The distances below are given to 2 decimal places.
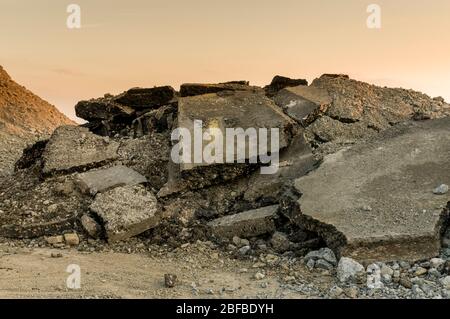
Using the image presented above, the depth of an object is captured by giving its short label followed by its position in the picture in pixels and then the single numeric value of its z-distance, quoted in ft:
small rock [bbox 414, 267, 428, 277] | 16.97
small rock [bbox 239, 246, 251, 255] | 20.40
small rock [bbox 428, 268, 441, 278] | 16.83
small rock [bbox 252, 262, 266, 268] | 19.11
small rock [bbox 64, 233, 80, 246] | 21.81
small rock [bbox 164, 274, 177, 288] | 17.20
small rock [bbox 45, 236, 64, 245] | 21.94
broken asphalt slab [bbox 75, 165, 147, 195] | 24.23
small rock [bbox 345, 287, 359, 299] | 16.02
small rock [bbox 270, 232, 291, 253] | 20.02
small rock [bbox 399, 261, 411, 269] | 17.30
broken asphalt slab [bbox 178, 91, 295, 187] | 23.30
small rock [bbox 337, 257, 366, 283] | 16.95
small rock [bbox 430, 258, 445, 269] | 17.17
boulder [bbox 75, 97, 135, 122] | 31.40
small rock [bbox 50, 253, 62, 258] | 20.36
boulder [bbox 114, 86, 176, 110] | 31.48
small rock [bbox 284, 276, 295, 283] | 17.53
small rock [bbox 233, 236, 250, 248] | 20.96
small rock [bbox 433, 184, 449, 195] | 19.47
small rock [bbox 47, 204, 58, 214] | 23.66
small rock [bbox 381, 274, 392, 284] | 16.69
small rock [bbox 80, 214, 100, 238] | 22.07
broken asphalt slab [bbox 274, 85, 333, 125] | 28.19
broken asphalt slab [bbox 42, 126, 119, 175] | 26.17
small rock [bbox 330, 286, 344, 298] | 16.18
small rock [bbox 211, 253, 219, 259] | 20.17
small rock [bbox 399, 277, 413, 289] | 16.29
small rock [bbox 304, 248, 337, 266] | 18.29
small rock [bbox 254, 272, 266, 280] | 17.93
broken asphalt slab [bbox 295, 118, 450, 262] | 17.69
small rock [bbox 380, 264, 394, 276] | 16.96
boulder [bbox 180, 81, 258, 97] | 30.48
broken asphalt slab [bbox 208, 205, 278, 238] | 21.31
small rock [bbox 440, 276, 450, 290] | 16.04
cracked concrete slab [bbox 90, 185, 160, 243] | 21.68
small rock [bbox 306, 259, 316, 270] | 18.34
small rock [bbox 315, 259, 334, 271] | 18.07
